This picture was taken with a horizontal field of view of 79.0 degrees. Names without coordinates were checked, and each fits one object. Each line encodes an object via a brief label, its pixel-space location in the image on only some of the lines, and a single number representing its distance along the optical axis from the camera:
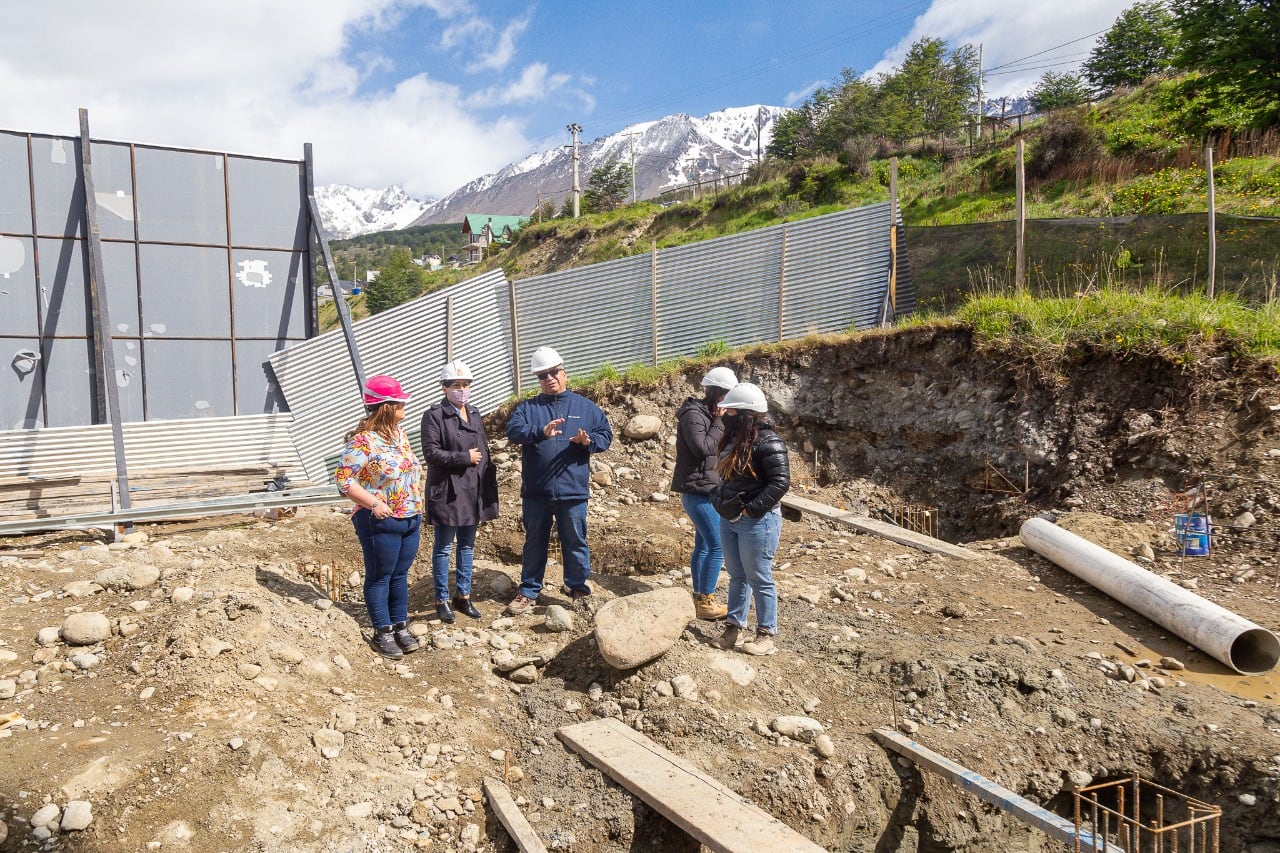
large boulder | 4.37
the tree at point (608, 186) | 47.34
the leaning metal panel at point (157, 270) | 8.80
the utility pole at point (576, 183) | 43.77
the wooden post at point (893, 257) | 9.68
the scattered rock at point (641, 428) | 9.09
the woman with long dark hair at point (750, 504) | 4.58
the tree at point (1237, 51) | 15.53
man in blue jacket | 5.32
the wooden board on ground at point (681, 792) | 3.18
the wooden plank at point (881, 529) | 6.69
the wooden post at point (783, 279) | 10.03
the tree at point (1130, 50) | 35.59
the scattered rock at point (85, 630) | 4.38
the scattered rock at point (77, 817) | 3.06
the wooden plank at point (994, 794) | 3.39
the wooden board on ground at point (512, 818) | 3.27
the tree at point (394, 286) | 65.56
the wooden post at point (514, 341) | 10.25
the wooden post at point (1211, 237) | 8.20
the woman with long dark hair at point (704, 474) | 5.21
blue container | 6.28
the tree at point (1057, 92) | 38.71
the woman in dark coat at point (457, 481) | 5.05
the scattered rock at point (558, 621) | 5.09
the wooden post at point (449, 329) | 9.96
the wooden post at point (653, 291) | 10.23
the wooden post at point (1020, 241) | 8.76
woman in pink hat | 4.42
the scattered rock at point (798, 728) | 4.12
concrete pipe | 4.87
